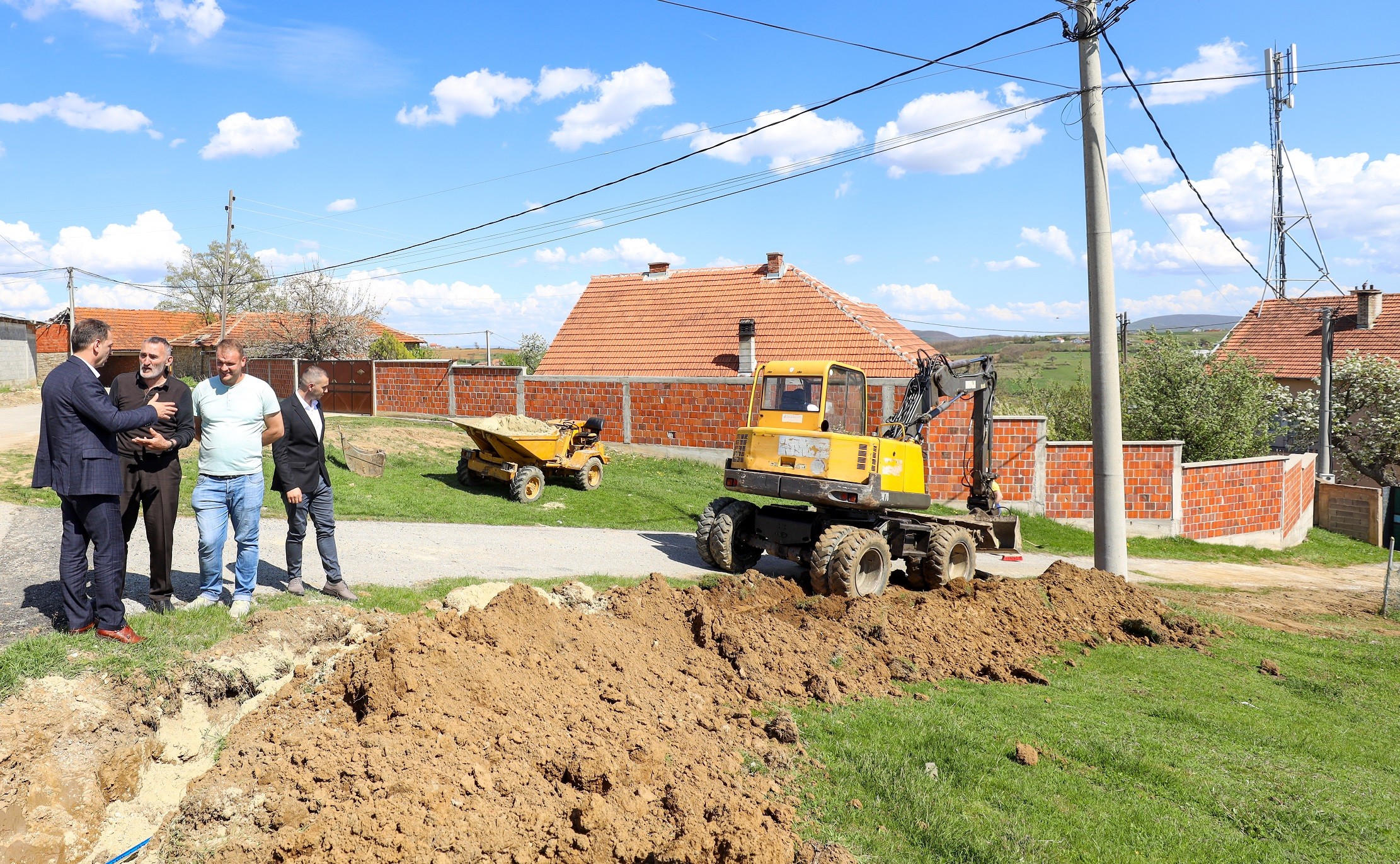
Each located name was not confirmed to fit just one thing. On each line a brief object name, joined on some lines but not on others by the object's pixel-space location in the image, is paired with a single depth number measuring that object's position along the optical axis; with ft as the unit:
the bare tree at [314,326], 108.99
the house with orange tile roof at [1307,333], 96.53
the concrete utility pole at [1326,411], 69.46
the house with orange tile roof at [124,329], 148.15
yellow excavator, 31.07
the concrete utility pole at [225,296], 104.42
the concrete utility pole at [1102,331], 32.04
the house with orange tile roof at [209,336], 124.57
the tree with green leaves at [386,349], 124.77
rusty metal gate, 83.20
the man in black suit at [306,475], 21.40
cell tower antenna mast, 86.12
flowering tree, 79.36
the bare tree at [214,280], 195.42
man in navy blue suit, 16.67
